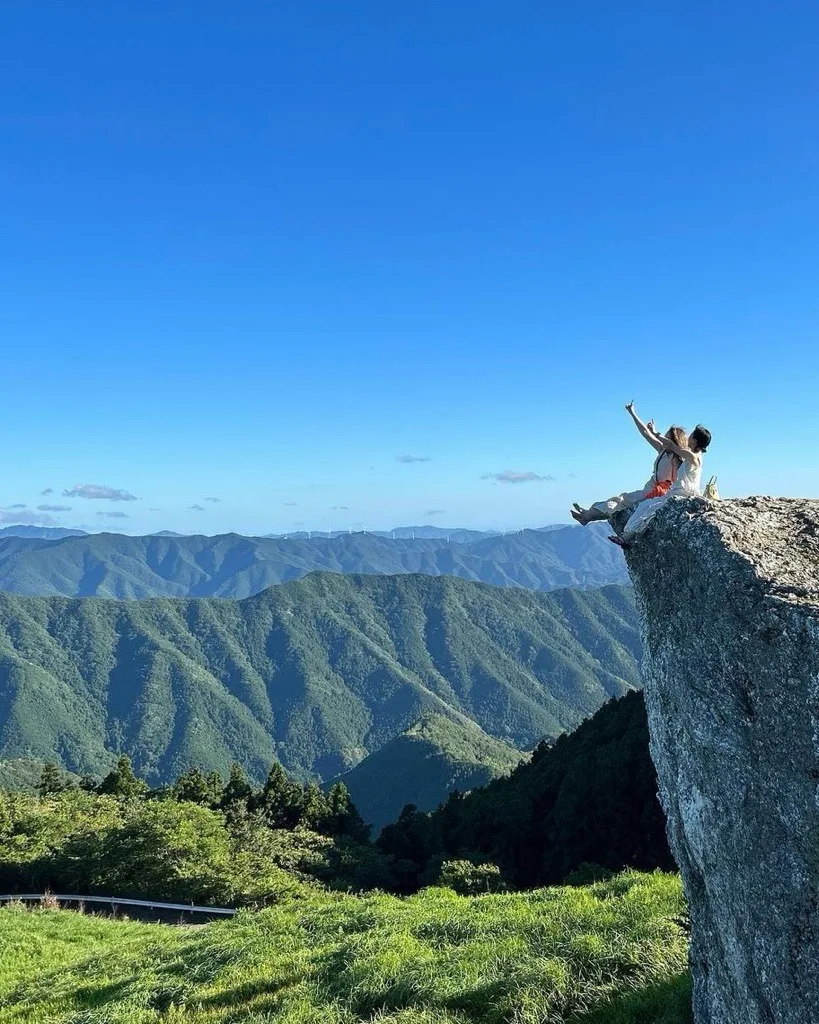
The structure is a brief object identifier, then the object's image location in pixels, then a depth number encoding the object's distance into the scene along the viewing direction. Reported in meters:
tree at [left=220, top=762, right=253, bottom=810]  57.75
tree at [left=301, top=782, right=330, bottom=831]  57.41
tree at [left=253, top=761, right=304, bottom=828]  56.69
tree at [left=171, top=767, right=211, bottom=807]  55.50
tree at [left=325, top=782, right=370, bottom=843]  58.31
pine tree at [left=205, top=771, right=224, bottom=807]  56.00
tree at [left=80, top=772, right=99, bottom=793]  61.13
